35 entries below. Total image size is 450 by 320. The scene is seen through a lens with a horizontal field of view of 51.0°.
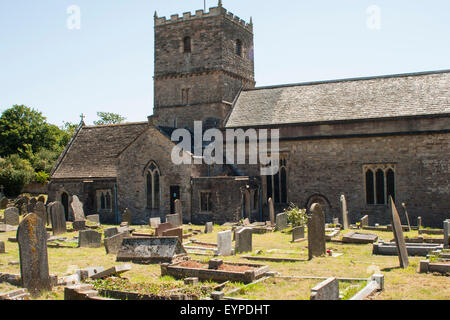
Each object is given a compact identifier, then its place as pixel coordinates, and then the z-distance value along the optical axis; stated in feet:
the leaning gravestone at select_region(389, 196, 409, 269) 40.68
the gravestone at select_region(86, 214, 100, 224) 85.25
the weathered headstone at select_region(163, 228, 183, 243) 56.75
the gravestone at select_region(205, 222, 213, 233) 73.56
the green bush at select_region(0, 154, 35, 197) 153.38
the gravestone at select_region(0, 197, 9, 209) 117.39
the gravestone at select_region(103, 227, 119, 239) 62.13
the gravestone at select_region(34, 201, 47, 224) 73.67
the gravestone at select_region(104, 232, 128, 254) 53.29
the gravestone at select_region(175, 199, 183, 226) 83.35
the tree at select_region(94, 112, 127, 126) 300.94
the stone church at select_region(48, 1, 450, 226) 80.43
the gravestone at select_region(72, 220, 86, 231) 76.79
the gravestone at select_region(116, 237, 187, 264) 46.01
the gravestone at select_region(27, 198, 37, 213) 89.07
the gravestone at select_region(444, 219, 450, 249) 49.65
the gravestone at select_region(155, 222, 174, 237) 60.08
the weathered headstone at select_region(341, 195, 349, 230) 71.93
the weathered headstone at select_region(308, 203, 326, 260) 47.11
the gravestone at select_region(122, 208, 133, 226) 89.92
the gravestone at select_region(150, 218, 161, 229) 80.07
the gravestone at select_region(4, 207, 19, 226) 87.04
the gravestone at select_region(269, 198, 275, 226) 78.05
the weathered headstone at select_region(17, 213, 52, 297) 33.22
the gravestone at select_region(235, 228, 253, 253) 52.29
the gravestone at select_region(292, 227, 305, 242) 60.70
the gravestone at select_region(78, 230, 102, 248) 59.06
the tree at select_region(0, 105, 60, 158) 196.65
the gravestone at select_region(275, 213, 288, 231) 72.02
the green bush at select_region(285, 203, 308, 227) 72.64
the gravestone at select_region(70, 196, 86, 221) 81.87
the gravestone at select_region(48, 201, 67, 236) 72.43
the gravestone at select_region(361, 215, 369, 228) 73.72
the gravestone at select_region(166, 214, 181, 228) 77.32
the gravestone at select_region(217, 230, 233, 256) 50.64
